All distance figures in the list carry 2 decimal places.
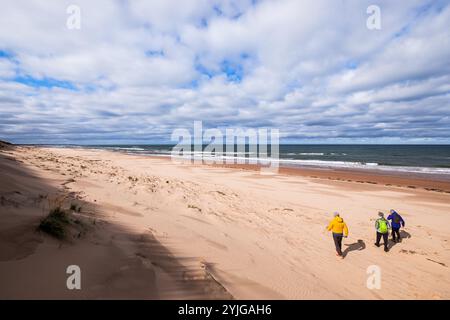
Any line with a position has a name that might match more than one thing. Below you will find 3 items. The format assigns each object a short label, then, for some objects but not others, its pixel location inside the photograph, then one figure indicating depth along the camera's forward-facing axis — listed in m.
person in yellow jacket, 7.89
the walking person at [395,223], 9.16
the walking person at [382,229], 8.48
